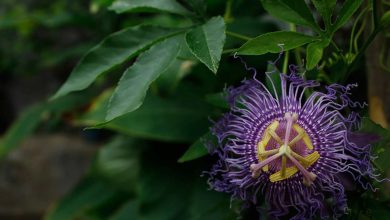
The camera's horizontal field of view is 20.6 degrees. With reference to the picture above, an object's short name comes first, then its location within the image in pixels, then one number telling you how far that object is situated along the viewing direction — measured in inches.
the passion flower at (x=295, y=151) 21.0
